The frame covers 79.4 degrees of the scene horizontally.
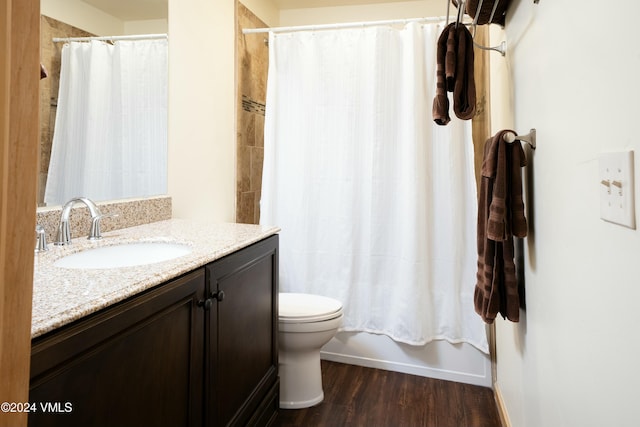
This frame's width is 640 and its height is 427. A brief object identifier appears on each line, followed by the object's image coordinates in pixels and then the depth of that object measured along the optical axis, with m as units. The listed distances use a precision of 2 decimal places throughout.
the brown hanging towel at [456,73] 1.44
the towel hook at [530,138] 1.15
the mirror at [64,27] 1.30
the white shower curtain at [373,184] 2.17
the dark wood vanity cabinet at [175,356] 0.71
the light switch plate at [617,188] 0.58
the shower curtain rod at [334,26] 2.17
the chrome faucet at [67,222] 1.26
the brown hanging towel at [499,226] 1.19
